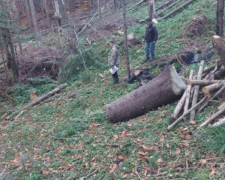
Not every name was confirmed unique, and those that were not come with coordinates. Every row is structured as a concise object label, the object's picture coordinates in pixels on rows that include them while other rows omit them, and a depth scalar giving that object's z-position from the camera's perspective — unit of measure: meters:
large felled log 6.37
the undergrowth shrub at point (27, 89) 11.43
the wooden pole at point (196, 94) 5.42
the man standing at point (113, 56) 9.41
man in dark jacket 10.58
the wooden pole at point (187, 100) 5.60
